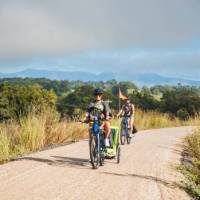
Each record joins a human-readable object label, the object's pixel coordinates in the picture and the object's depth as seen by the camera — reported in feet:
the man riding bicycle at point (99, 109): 39.17
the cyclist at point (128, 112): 64.75
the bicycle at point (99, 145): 39.32
